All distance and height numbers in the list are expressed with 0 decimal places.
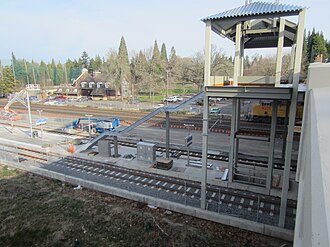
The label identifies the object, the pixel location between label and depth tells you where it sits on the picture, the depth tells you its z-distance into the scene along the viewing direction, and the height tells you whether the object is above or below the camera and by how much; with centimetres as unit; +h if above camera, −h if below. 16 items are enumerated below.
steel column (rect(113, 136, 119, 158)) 2063 -553
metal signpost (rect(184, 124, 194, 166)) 1816 -428
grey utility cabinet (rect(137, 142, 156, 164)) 1927 -535
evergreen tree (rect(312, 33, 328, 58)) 5949 +901
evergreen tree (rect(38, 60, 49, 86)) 9781 +419
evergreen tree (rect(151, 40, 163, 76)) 7059 +503
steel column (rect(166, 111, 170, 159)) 1864 -415
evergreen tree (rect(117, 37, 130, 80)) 6244 +441
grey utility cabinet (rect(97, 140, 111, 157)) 2079 -539
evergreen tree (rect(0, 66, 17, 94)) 7425 +86
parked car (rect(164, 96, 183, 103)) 5731 -372
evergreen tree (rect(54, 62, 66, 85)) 10978 +292
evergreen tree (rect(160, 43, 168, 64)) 12567 +1702
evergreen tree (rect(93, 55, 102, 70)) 11234 +974
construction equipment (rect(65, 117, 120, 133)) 2995 -504
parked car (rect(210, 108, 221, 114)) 4062 -458
